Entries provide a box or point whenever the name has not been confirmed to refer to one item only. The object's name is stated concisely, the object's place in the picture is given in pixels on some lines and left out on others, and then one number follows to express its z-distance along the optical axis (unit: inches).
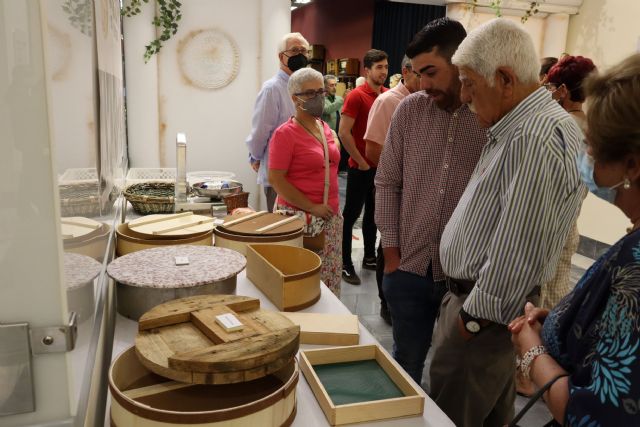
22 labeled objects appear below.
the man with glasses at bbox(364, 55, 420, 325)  139.2
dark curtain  332.2
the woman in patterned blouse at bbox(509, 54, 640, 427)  31.3
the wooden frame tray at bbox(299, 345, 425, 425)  37.4
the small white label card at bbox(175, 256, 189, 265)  54.8
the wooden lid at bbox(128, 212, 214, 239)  67.7
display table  38.1
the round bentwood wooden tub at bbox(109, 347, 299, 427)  31.5
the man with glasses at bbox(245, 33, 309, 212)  129.3
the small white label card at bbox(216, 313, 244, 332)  39.2
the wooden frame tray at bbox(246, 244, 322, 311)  55.1
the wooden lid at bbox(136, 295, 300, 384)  34.0
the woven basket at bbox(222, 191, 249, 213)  102.3
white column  235.1
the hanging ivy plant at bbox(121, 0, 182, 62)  156.4
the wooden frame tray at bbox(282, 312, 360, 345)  49.4
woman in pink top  97.5
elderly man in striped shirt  51.3
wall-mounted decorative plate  164.6
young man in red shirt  161.5
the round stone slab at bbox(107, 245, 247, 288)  49.3
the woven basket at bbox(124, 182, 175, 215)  94.3
